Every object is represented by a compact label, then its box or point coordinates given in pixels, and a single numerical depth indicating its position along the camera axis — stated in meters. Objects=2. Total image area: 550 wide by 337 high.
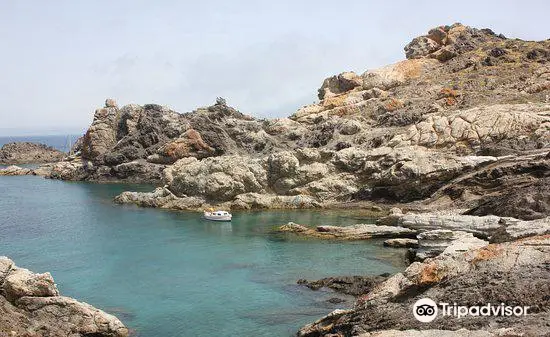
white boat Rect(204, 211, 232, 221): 73.75
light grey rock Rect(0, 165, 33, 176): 148.50
